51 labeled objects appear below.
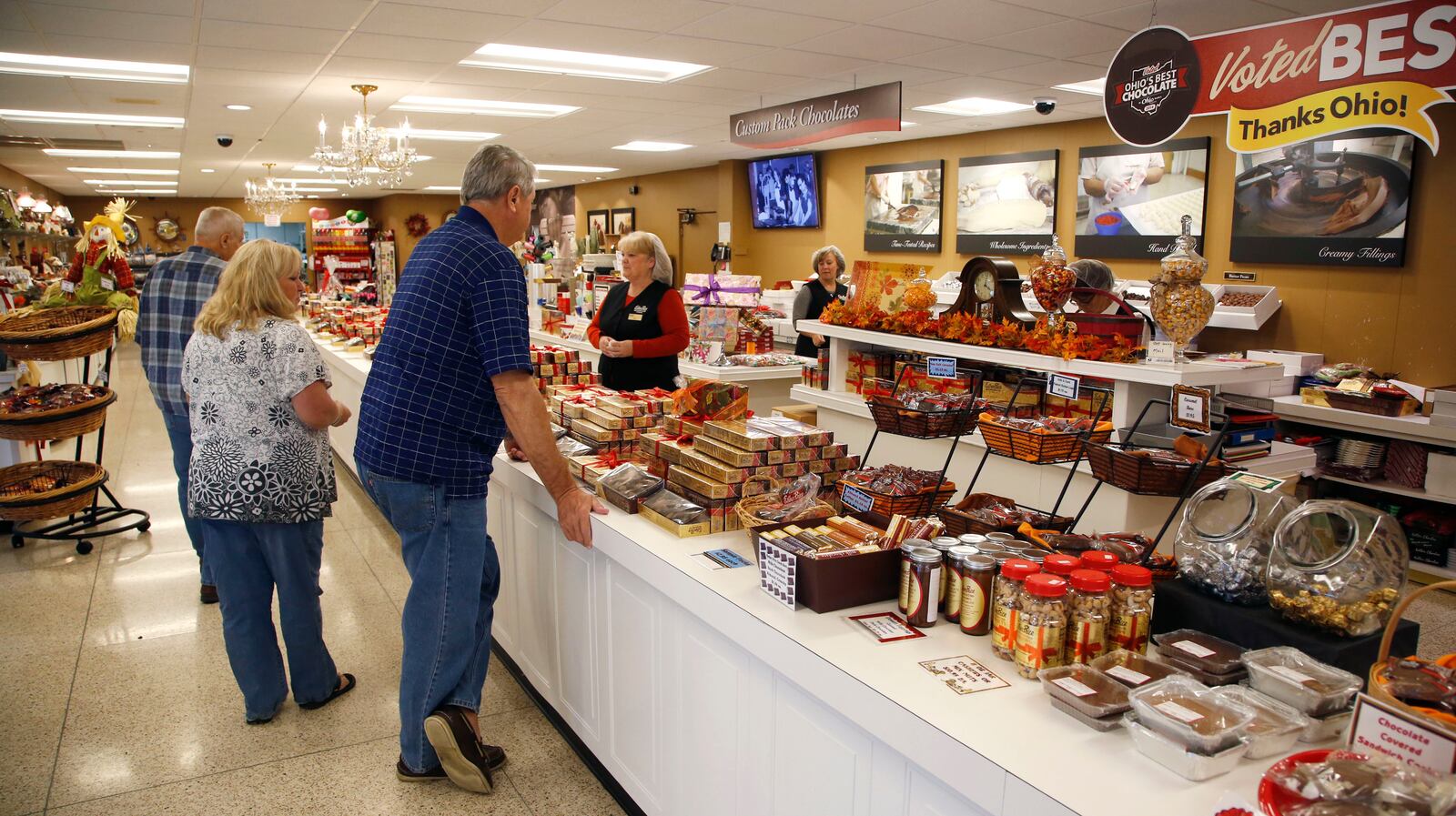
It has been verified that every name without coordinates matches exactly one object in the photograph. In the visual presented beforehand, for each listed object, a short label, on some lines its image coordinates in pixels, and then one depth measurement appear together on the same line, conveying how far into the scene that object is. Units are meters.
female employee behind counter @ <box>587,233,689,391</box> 4.94
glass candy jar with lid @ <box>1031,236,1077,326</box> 3.69
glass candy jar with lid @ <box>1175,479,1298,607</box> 1.80
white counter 1.44
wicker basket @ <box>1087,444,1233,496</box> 2.06
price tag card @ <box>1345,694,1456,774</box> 1.22
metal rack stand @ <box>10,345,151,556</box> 5.28
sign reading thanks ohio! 3.21
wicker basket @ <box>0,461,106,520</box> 4.91
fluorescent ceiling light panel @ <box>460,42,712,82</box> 6.30
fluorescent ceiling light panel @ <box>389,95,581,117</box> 8.23
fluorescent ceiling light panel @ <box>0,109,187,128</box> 8.95
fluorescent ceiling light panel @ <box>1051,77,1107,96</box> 6.87
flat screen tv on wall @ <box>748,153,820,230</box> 11.80
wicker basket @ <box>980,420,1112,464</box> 2.54
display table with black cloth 1.64
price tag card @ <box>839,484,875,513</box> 2.47
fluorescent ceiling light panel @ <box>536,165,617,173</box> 14.50
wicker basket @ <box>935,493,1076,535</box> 2.35
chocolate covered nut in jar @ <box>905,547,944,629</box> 1.97
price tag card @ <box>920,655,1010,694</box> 1.70
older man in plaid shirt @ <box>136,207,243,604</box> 4.13
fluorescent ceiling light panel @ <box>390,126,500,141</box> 10.28
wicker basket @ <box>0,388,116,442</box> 4.80
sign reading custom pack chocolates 5.95
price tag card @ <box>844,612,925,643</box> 1.92
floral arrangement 3.58
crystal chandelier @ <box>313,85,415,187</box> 7.43
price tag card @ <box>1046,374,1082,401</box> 2.88
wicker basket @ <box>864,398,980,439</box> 2.72
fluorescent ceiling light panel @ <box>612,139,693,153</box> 11.36
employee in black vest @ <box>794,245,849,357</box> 6.84
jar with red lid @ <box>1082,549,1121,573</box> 1.85
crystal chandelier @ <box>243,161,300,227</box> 14.95
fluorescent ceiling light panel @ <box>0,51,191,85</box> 6.45
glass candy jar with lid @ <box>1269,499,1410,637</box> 1.64
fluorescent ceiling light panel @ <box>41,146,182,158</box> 12.66
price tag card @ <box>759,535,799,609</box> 2.05
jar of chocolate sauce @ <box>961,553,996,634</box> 1.92
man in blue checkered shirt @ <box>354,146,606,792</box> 2.49
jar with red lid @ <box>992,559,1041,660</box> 1.77
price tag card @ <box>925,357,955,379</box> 3.16
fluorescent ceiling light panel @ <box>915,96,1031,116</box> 7.89
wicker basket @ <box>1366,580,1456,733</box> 1.35
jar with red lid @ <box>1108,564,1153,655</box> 1.77
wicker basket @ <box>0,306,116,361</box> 4.75
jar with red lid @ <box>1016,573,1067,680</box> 1.71
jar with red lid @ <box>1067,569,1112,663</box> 1.74
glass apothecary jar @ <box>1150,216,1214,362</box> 3.22
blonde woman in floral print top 3.06
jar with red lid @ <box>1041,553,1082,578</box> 1.82
